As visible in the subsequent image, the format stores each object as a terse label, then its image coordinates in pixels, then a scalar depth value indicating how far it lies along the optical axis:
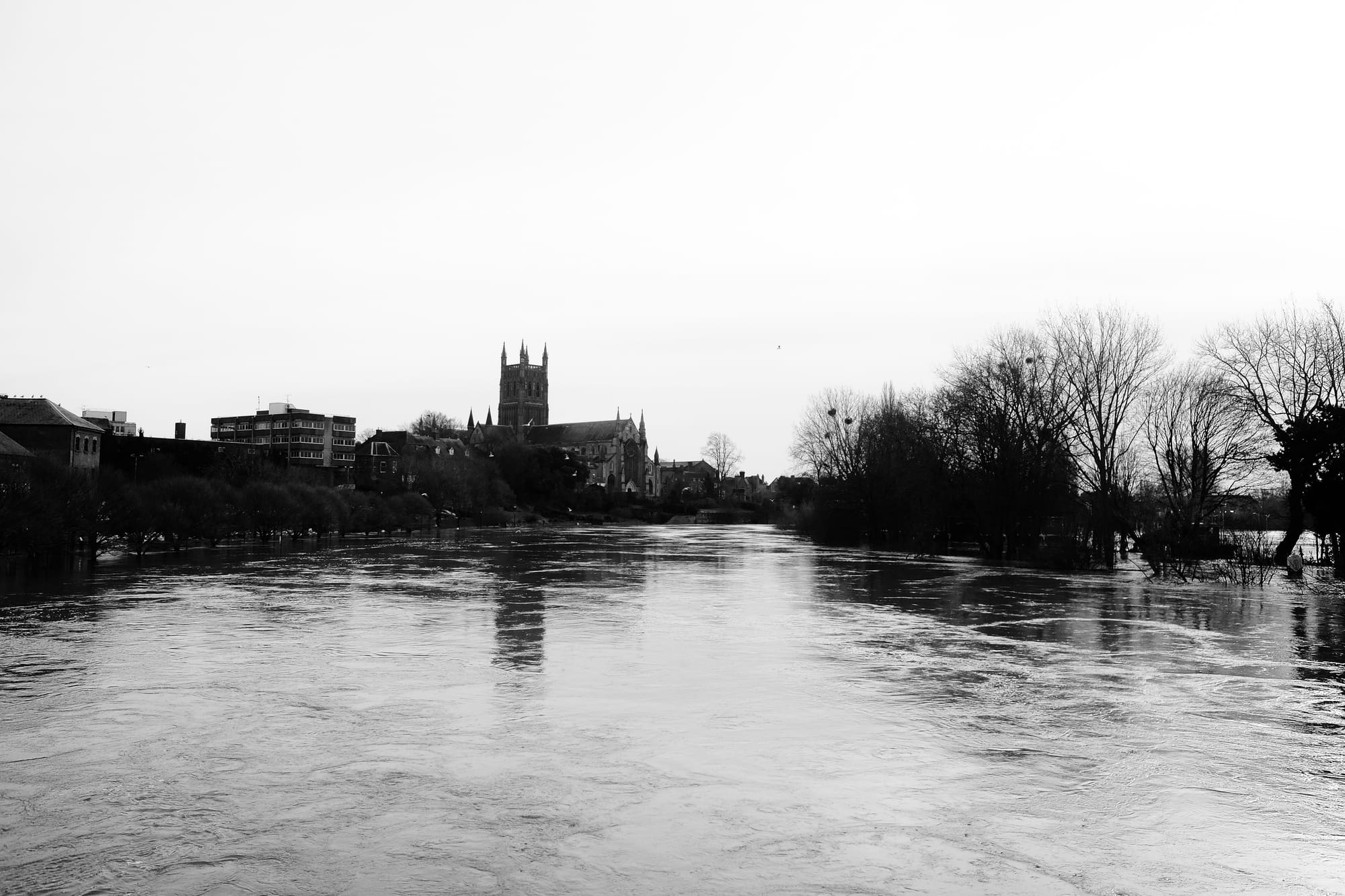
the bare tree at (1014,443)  45.62
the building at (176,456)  73.56
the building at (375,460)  116.81
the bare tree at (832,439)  72.88
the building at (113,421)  113.88
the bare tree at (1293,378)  40.88
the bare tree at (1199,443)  43.38
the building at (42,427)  74.56
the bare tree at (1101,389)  45.97
